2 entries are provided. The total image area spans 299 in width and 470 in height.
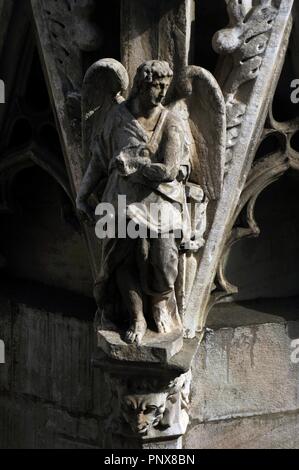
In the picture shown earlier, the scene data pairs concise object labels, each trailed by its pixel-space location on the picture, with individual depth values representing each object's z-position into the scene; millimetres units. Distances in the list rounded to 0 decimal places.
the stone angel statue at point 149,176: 10429
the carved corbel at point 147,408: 11047
